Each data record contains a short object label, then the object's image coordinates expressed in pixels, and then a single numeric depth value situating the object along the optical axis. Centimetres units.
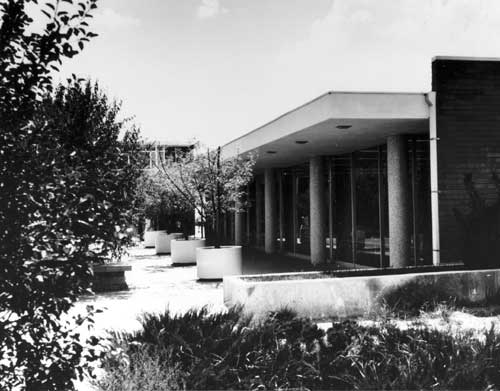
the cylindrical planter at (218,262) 1390
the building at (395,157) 1094
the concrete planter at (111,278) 1268
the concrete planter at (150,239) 3178
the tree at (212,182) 1507
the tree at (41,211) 290
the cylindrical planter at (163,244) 2559
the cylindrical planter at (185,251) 1933
